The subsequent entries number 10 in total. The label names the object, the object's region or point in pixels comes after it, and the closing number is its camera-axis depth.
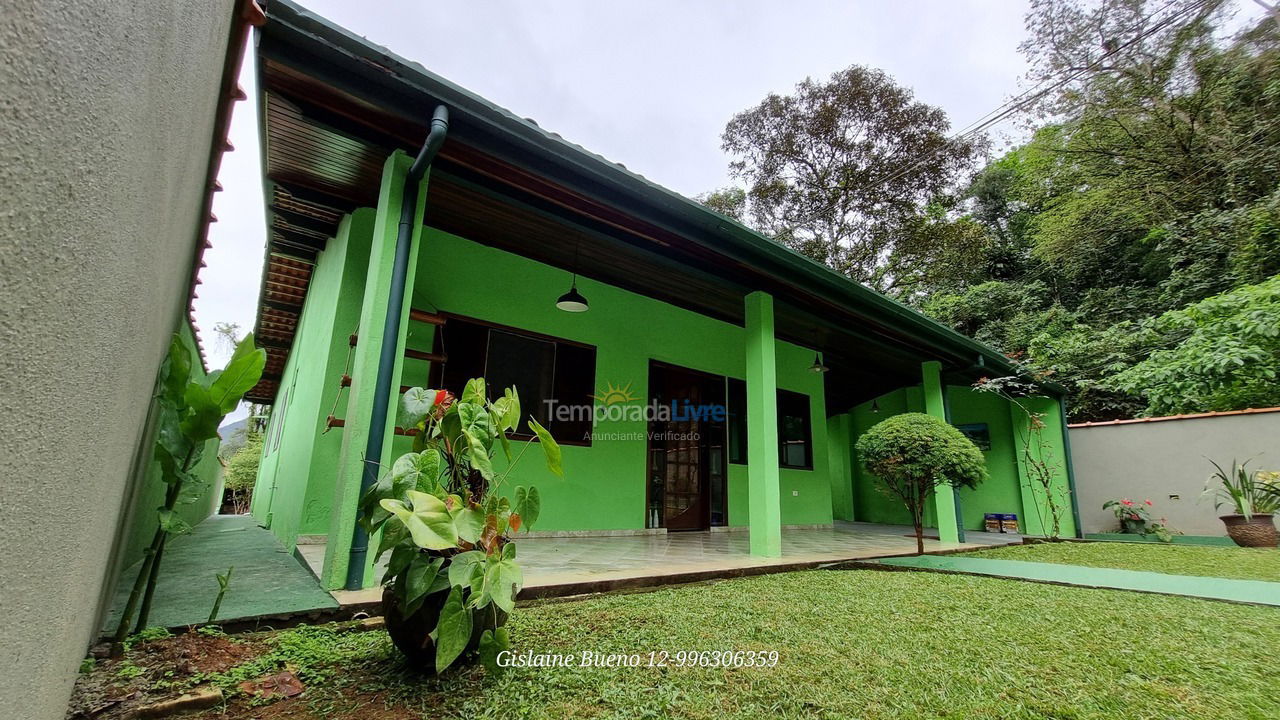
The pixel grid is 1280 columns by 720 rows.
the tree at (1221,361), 8.47
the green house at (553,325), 2.82
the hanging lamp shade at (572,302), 5.18
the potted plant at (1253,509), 6.52
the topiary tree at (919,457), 5.05
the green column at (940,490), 6.76
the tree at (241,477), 14.47
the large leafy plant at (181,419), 1.71
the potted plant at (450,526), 1.54
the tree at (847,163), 15.27
